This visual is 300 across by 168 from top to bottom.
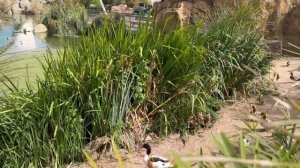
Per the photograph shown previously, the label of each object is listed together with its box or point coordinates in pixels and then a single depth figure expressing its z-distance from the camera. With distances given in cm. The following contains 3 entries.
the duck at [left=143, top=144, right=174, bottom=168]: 312
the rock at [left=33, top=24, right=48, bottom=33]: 2386
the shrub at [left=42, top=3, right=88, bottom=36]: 1852
